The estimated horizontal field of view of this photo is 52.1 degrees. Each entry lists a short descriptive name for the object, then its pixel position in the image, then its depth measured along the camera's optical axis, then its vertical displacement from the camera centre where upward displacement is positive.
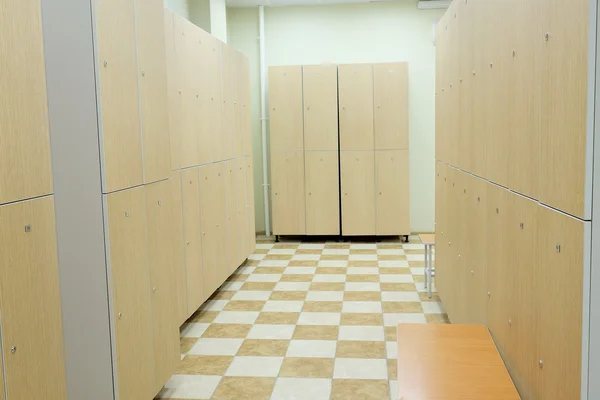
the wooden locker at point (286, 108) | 8.45 +0.35
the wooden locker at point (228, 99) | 6.16 +0.36
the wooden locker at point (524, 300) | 2.30 -0.69
